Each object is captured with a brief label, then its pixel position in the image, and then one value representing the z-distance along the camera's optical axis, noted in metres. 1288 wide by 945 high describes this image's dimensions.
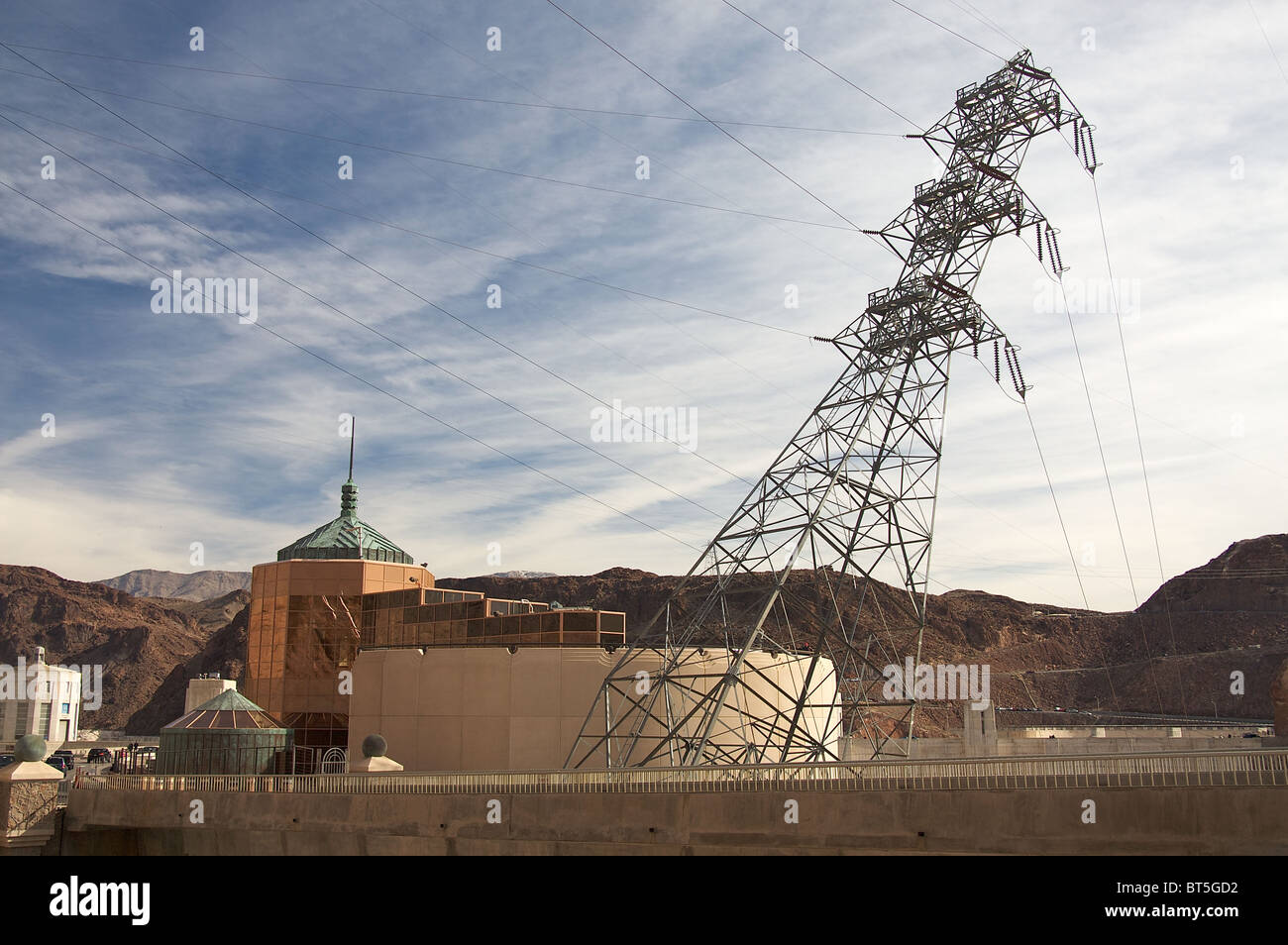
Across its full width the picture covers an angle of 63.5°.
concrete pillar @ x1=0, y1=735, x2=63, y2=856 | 36.16
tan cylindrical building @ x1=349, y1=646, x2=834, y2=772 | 42.31
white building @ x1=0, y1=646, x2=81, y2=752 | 95.75
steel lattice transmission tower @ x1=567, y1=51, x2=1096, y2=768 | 38.44
